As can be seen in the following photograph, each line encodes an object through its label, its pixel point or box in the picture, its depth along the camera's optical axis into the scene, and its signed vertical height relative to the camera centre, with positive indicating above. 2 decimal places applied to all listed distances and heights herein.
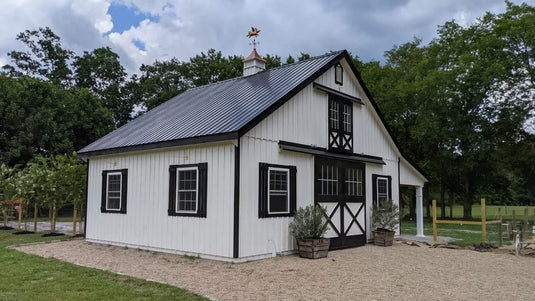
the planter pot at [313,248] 10.31 -1.41
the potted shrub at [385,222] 13.58 -1.04
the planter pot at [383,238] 13.52 -1.51
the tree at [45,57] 38.47 +11.58
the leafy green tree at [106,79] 40.12 +10.17
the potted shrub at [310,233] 10.35 -1.07
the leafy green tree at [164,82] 36.91 +9.13
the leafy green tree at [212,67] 33.16 +9.38
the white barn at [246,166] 9.91 +0.57
